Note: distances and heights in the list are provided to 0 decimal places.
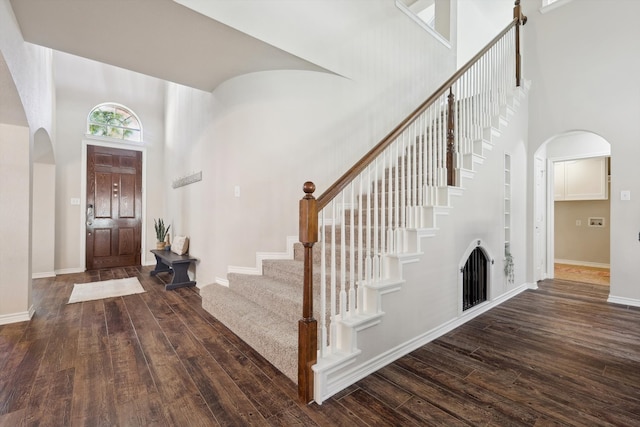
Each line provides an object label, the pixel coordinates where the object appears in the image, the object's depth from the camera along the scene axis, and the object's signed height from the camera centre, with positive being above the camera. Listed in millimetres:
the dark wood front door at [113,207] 5715 +145
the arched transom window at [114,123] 5832 +1890
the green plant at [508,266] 3754 -654
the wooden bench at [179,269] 4312 -819
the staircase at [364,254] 1873 -315
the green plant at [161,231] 5703 -327
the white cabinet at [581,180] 5723 +741
